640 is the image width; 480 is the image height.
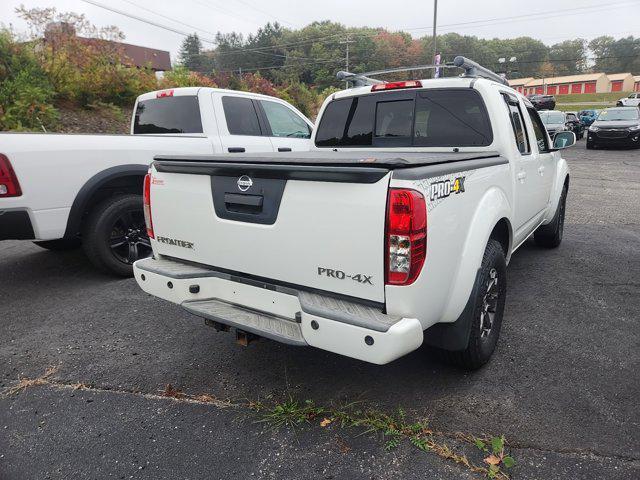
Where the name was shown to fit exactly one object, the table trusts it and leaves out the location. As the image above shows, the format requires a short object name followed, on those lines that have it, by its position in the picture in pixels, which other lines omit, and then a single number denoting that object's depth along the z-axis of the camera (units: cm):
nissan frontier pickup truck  212
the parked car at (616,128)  1872
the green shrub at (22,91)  1148
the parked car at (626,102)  3256
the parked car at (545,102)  3608
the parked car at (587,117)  3088
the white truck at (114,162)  390
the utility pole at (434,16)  2689
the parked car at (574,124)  2293
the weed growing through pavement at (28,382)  296
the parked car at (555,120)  1994
